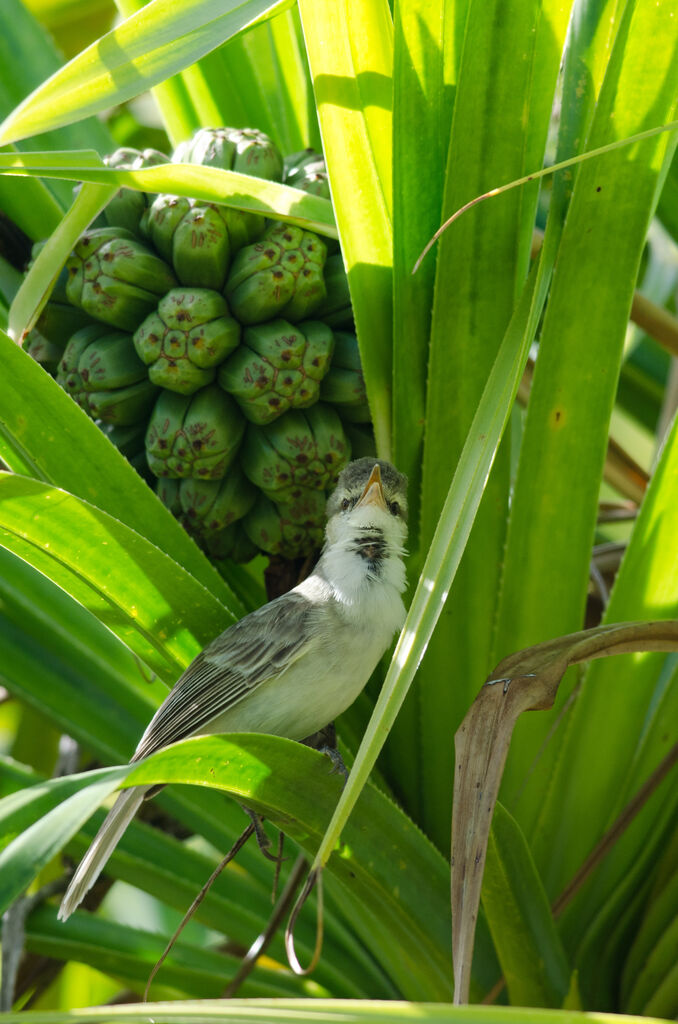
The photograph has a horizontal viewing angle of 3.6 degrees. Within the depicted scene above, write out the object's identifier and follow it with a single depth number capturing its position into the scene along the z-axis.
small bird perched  3.10
